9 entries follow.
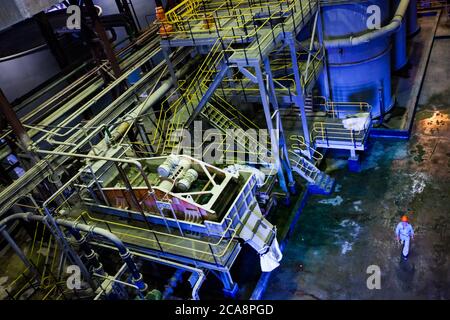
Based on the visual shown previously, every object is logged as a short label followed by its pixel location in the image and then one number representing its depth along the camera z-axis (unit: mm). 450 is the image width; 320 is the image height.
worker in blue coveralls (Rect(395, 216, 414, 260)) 10422
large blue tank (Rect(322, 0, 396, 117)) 13836
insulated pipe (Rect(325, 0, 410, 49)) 13688
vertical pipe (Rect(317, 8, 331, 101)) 14062
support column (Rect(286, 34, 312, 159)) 12195
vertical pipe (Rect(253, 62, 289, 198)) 11289
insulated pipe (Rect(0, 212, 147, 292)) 9672
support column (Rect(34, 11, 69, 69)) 15273
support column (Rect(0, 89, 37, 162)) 10539
